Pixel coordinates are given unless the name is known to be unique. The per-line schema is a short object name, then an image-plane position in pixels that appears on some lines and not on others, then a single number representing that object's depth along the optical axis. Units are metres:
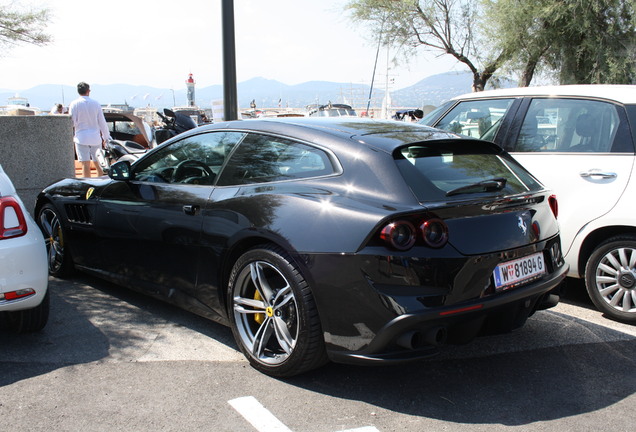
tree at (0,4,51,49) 13.78
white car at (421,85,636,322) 4.46
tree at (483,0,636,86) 16.12
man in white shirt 9.70
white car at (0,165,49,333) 3.60
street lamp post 7.01
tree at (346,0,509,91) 21.02
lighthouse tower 87.70
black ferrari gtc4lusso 2.98
